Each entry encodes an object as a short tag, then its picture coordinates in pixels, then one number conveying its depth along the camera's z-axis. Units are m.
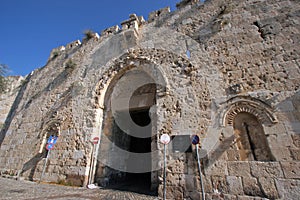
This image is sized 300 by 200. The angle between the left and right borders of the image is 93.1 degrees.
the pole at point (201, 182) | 2.98
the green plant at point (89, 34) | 7.64
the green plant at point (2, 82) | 9.19
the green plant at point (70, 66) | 7.26
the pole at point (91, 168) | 4.71
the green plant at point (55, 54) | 8.59
